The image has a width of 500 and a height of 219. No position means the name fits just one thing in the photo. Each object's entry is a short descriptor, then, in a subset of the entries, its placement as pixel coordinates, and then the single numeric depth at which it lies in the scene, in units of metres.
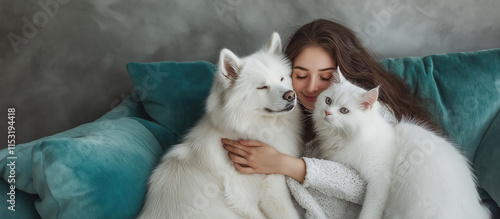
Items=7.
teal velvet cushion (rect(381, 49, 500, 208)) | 1.98
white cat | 1.38
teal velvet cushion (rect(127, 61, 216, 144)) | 2.21
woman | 1.59
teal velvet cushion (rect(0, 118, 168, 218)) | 1.35
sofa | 1.38
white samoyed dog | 1.56
